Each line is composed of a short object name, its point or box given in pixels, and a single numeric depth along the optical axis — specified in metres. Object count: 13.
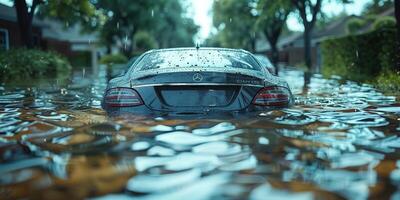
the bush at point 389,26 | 17.04
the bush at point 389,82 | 12.07
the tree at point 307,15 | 31.94
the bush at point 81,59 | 48.59
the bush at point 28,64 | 18.00
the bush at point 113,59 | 53.09
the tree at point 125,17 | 51.62
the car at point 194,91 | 5.28
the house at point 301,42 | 52.43
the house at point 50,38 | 32.72
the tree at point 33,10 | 24.16
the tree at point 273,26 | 45.90
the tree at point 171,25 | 56.38
